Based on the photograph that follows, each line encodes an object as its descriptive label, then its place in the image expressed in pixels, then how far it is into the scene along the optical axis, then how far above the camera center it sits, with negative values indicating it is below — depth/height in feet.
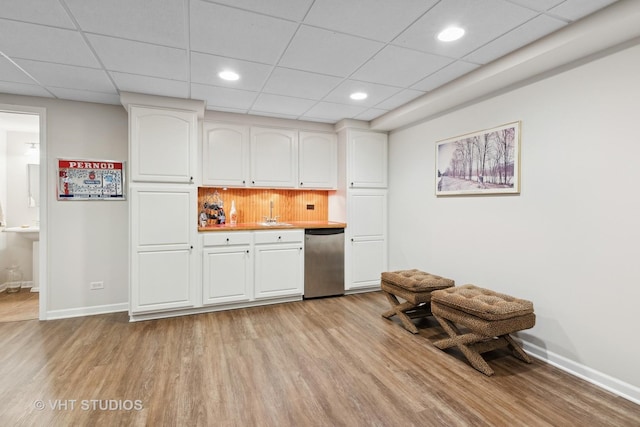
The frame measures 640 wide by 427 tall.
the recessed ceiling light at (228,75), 9.17 +3.95
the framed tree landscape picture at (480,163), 9.19 +1.55
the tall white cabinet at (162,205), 11.03 +0.15
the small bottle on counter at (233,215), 14.03 -0.25
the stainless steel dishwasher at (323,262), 13.80 -2.30
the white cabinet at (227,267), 12.06 -2.26
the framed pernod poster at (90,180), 11.53 +1.07
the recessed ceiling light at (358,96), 10.97 +4.03
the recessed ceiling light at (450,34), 6.91 +3.93
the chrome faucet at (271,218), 14.93 -0.40
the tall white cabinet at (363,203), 14.43 +0.31
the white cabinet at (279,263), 12.91 -2.23
